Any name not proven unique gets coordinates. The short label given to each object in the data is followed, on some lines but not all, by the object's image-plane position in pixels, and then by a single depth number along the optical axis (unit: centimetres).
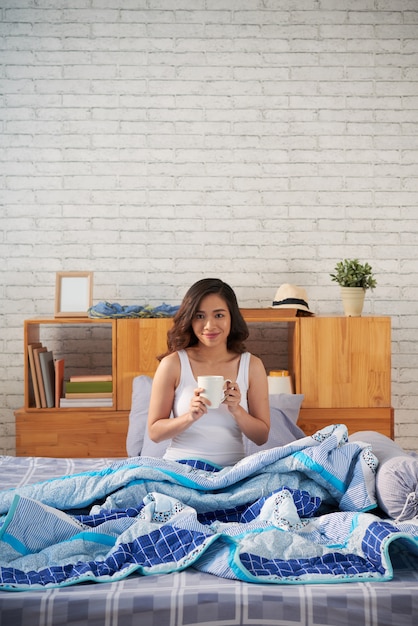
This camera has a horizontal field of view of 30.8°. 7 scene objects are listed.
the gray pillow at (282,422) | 291
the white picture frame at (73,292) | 386
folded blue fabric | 375
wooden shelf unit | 370
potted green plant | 381
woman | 247
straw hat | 378
